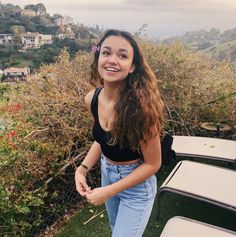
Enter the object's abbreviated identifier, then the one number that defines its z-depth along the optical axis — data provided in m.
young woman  1.31
